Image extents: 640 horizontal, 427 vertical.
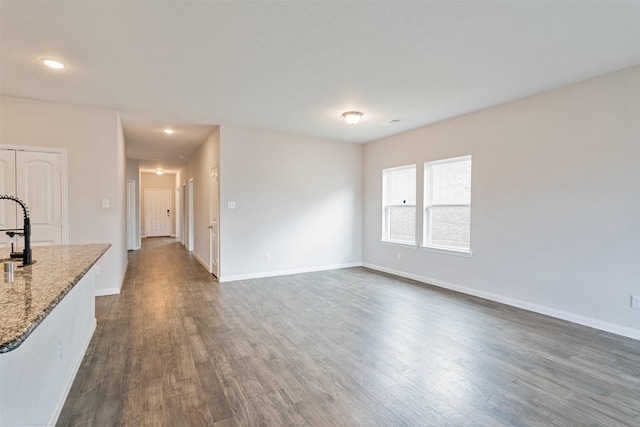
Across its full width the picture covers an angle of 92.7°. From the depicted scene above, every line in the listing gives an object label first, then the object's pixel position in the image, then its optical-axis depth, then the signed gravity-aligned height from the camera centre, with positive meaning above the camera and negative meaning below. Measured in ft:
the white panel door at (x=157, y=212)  40.32 -0.61
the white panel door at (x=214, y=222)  17.44 -0.84
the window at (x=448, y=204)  15.11 +0.26
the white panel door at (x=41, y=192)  12.70 +0.64
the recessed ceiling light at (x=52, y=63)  9.36 +4.49
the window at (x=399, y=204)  18.14 +0.29
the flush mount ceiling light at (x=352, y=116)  14.26 +4.35
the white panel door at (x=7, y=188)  12.39 +0.77
